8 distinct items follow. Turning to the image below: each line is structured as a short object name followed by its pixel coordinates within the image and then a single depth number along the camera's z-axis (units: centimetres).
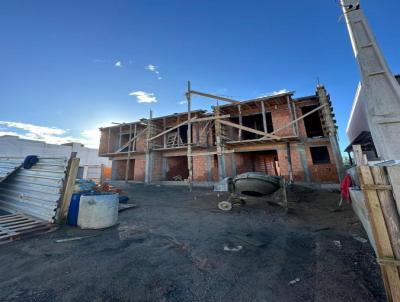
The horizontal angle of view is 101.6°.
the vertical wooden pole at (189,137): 1307
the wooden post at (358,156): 255
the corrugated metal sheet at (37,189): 496
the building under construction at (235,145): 1230
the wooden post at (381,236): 184
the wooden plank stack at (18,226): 399
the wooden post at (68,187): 500
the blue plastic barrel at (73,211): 500
